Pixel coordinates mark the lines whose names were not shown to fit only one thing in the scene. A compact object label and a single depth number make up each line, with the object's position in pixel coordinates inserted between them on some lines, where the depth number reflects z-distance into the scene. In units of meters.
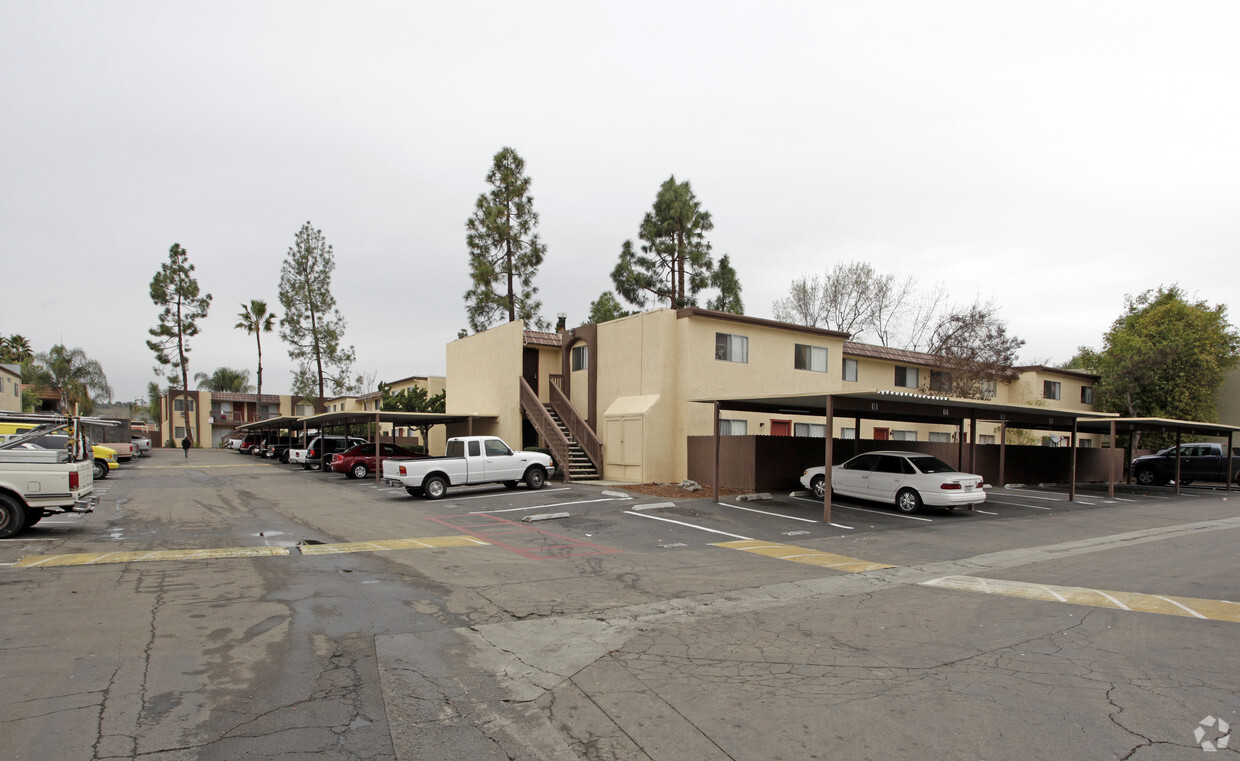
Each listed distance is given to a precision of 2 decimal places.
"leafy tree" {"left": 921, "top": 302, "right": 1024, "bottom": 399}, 36.00
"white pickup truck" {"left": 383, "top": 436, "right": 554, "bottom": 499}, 20.23
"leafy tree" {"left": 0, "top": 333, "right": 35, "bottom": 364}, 69.56
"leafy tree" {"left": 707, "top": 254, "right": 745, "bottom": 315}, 40.72
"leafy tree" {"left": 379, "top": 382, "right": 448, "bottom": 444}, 38.47
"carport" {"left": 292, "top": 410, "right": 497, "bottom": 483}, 26.58
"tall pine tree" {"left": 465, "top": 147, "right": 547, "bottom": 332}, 40.59
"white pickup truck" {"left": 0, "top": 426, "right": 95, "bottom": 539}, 12.11
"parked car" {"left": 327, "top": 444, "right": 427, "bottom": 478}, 28.06
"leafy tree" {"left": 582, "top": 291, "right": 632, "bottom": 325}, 42.72
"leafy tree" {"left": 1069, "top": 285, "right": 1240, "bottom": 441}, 37.75
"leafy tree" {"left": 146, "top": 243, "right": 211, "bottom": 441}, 58.72
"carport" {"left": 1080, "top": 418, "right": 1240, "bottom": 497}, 23.92
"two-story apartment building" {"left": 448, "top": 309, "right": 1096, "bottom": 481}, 23.77
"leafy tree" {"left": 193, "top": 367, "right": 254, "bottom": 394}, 86.31
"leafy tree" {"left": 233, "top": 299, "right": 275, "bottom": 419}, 60.12
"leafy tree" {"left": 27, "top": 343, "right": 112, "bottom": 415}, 69.31
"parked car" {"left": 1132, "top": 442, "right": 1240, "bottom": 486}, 29.70
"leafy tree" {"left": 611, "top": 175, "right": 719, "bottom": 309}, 39.84
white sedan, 17.20
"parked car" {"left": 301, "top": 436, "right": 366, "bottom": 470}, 32.53
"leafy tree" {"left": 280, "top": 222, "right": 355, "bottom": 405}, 51.94
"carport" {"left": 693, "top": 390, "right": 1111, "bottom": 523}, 16.27
